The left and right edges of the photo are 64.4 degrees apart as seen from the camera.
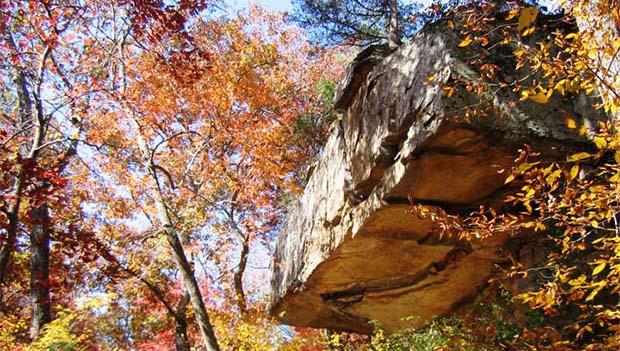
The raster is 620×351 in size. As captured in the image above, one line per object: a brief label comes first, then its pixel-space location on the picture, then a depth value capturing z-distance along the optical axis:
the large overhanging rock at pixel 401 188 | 4.78
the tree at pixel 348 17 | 11.08
